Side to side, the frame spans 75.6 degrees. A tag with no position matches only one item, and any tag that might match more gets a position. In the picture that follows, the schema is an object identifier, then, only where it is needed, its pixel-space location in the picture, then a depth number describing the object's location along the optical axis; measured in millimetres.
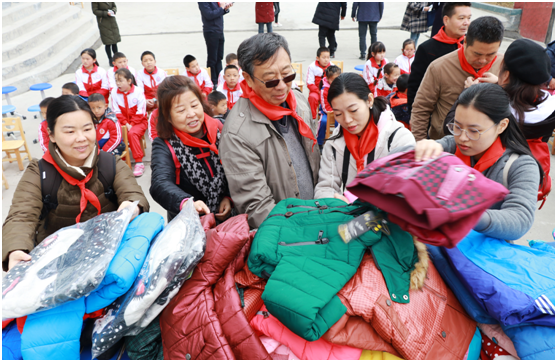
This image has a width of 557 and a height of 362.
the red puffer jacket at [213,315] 1138
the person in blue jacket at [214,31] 7254
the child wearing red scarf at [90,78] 6191
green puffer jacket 1049
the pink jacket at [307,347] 1131
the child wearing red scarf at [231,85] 5639
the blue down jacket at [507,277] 1063
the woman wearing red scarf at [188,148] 2084
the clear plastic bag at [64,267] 1092
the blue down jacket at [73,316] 1091
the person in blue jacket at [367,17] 8961
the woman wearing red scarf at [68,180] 1691
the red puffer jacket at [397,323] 1094
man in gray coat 1762
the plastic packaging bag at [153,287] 1154
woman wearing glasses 1384
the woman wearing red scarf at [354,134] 1816
